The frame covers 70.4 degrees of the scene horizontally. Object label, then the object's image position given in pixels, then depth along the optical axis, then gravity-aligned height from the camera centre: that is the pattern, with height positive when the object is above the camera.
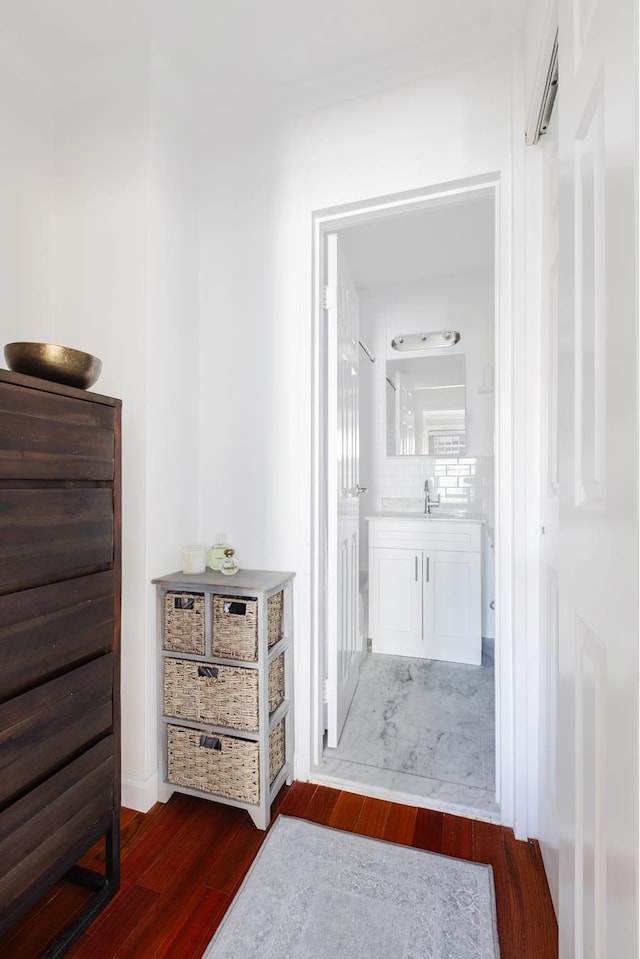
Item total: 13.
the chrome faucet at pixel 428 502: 3.32 -0.16
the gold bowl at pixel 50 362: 1.13 +0.30
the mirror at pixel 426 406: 3.39 +0.57
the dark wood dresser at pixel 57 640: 1.01 -0.40
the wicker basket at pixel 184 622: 1.63 -0.52
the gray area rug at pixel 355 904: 1.16 -1.19
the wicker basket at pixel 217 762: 1.55 -1.01
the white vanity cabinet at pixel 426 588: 2.89 -0.71
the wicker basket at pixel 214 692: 1.55 -0.76
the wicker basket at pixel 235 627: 1.56 -0.52
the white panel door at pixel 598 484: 0.50 +0.00
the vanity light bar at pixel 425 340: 3.36 +1.06
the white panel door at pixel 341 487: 1.96 -0.04
